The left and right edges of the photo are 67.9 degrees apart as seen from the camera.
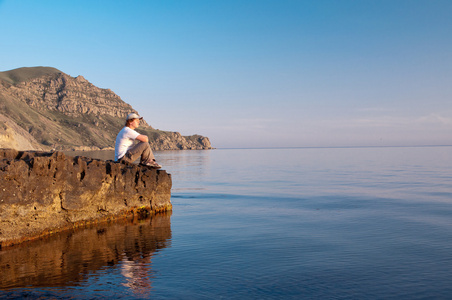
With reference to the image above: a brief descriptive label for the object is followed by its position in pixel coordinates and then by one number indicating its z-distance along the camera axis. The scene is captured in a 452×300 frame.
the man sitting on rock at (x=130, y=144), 12.83
